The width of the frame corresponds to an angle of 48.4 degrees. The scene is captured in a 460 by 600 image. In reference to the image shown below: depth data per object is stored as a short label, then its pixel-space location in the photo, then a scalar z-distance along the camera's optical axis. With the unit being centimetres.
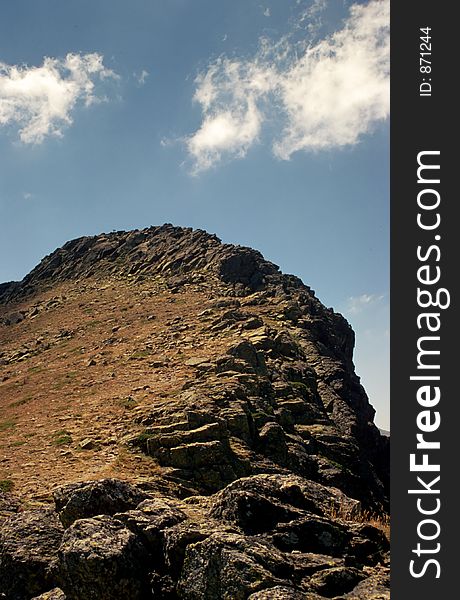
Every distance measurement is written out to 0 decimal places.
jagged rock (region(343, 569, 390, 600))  879
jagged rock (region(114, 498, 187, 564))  1064
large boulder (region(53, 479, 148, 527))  1168
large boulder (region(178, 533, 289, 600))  870
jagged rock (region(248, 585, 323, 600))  827
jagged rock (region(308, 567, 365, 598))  929
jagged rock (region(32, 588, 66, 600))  976
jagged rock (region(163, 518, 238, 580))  1000
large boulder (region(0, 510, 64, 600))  1041
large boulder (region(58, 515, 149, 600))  948
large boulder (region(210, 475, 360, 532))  1125
